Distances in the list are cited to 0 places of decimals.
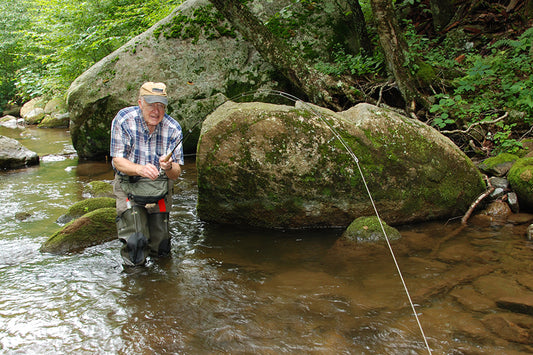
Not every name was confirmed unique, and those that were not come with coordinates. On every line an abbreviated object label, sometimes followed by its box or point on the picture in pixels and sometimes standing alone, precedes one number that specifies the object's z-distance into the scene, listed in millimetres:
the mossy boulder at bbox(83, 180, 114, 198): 7695
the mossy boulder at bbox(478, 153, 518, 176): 6285
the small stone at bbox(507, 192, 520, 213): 5797
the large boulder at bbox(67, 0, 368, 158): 9375
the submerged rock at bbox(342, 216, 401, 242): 5129
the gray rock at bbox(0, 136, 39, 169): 10195
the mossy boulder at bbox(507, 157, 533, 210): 5625
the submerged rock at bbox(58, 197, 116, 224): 6375
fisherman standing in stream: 4273
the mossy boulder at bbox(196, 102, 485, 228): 5418
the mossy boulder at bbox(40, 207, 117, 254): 5270
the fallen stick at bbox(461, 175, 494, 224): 5702
